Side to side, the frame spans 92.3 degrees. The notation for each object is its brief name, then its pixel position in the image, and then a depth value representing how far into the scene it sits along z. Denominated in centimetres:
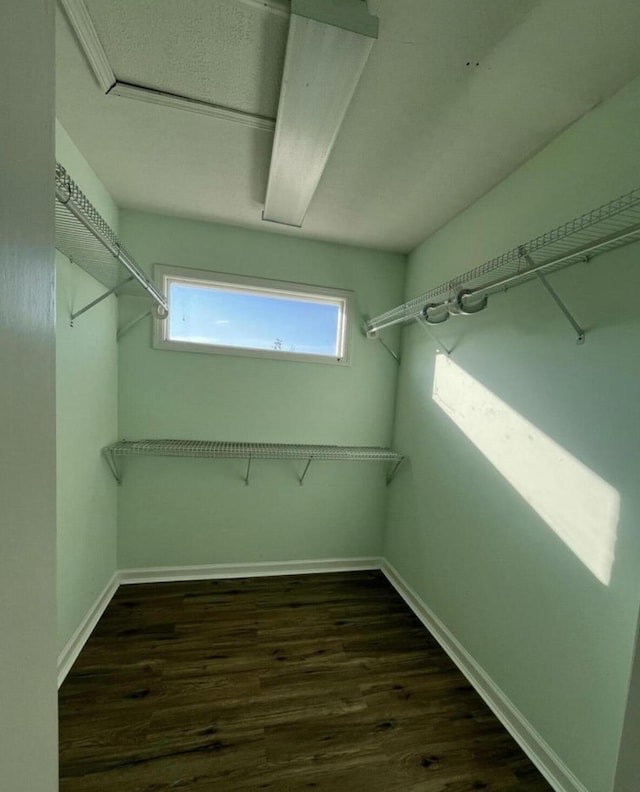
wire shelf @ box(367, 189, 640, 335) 97
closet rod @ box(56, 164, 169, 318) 92
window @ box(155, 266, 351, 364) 214
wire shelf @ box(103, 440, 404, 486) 197
